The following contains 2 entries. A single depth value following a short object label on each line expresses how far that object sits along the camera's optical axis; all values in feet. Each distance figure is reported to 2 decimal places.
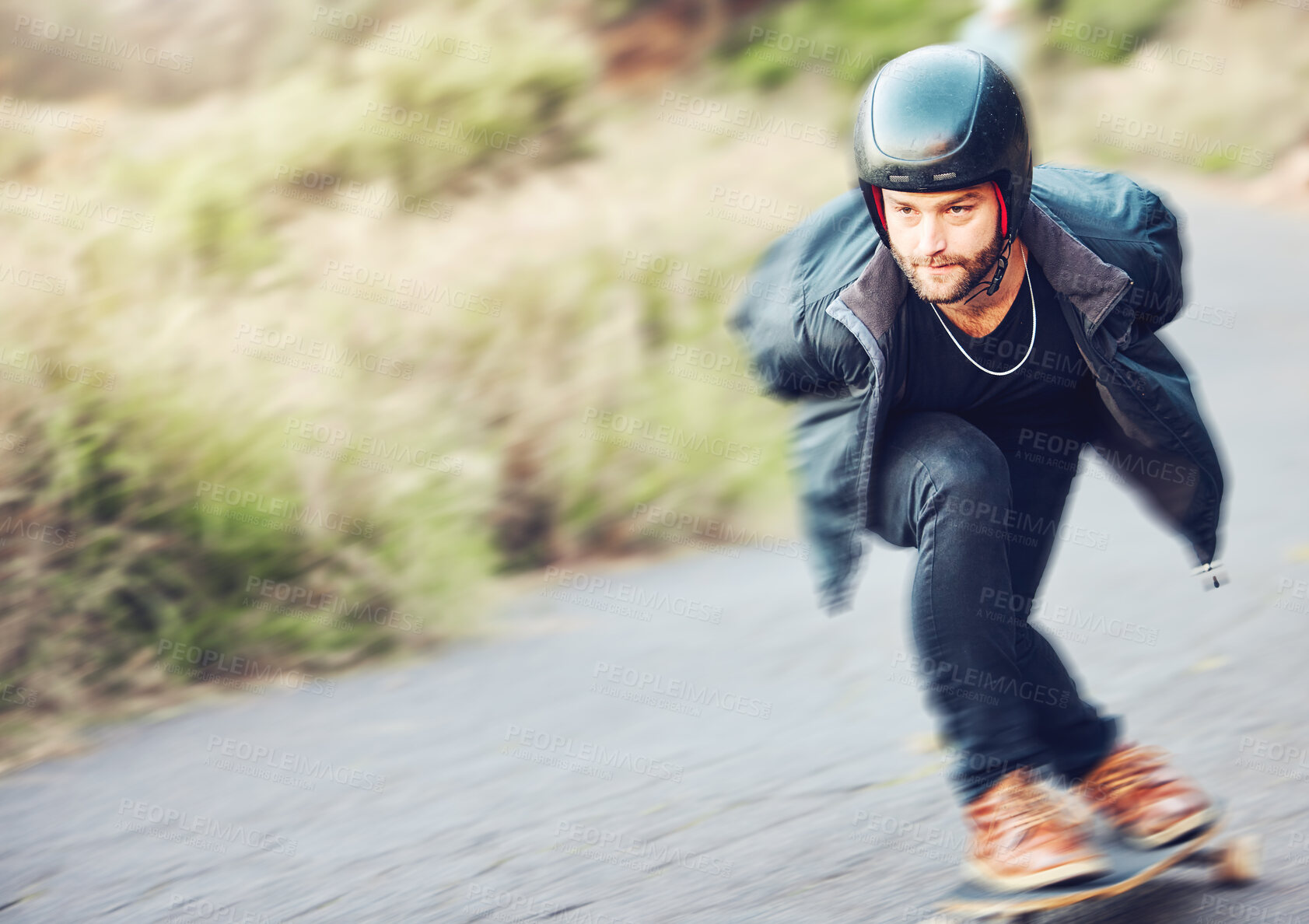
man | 15.66
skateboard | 15.85
